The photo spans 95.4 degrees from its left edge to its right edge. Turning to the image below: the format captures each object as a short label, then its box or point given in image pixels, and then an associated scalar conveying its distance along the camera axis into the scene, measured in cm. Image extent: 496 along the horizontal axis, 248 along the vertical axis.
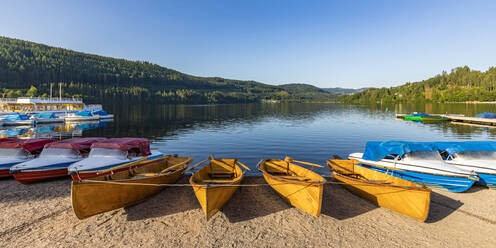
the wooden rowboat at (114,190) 1037
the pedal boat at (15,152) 1617
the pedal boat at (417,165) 1428
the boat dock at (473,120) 5316
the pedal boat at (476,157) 1495
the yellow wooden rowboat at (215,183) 1055
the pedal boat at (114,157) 1438
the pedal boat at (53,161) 1477
